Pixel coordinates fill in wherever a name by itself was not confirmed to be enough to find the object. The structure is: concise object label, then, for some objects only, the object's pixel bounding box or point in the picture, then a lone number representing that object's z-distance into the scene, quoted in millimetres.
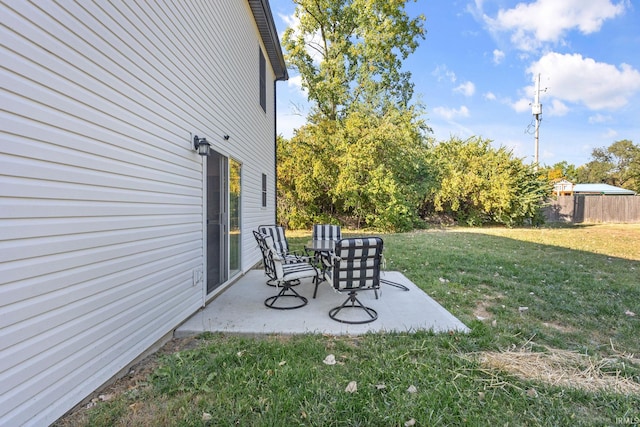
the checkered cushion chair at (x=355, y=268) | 3518
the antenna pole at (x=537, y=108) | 20094
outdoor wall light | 3788
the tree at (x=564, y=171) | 43406
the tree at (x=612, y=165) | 40344
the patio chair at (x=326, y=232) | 6203
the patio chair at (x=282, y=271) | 4039
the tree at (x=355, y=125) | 13125
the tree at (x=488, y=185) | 14711
